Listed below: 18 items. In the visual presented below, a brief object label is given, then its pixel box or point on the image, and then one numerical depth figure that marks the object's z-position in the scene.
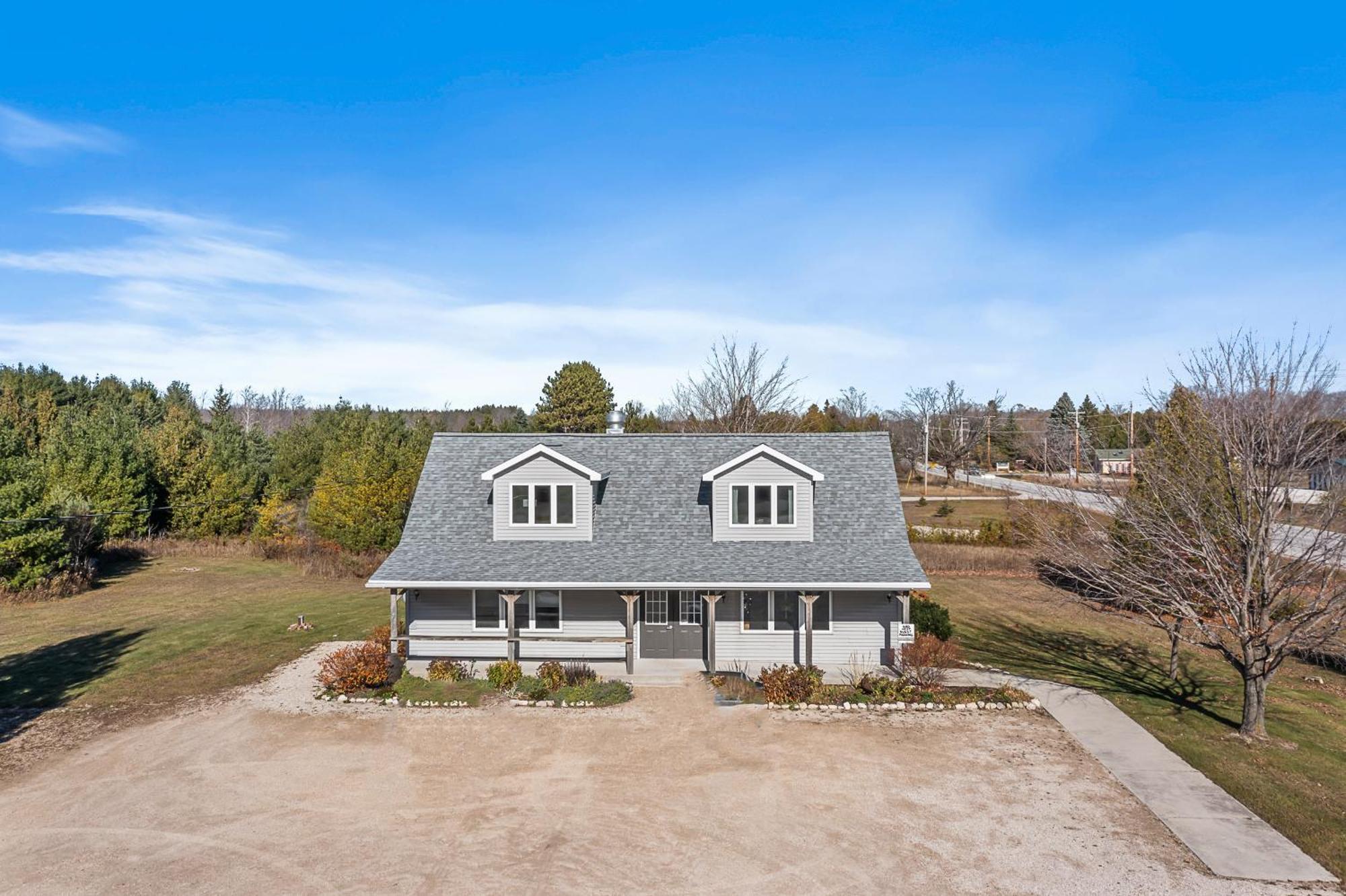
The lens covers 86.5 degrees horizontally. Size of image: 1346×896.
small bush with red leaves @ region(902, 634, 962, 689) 17.52
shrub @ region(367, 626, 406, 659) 19.73
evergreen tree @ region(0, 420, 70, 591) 29.56
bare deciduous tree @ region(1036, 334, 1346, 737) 13.99
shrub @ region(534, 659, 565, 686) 17.72
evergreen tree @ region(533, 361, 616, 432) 65.56
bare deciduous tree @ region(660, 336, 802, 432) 53.78
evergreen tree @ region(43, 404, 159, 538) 38.56
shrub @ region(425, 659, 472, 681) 18.62
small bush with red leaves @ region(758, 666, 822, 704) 17.05
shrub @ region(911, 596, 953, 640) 21.81
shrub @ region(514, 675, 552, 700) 17.34
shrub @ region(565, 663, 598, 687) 17.91
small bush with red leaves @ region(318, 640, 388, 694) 17.62
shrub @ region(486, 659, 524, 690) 18.03
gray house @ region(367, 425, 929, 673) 18.98
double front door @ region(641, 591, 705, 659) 20.38
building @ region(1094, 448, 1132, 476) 61.53
